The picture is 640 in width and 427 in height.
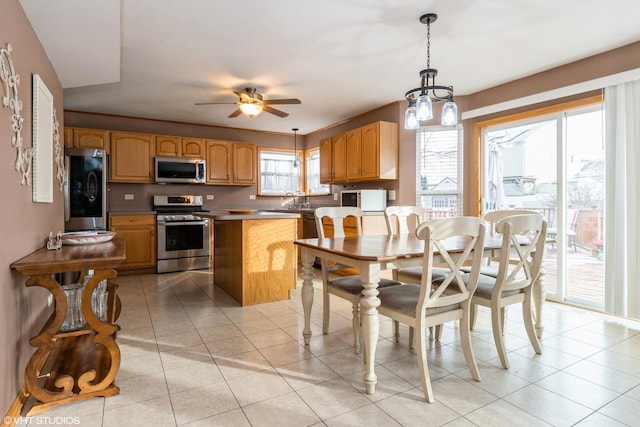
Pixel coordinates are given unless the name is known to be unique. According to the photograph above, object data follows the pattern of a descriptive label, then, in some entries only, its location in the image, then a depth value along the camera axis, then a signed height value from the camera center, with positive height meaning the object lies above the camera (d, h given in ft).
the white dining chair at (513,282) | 6.90 -1.56
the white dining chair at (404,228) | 9.07 -0.55
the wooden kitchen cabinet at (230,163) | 19.13 +2.72
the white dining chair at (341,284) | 7.89 -1.77
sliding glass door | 11.19 +0.83
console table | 5.66 -2.29
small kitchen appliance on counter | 15.15 +0.49
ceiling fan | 12.22 +3.82
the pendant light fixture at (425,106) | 7.65 +2.36
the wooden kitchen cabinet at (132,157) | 16.72 +2.65
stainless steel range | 16.57 -1.41
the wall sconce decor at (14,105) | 5.46 +1.76
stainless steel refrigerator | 13.89 +0.85
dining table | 6.20 -0.97
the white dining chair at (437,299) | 5.92 -1.70
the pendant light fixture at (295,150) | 22.33 +3.93
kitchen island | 11.44 -1.59
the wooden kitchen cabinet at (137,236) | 15.96 -1.21
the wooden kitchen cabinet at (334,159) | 17.38 +2.69
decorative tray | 7.57 -0.61
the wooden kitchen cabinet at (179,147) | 17.76 +3.36
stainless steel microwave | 17.48 +2.07
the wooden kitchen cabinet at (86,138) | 15.76 +3.37
